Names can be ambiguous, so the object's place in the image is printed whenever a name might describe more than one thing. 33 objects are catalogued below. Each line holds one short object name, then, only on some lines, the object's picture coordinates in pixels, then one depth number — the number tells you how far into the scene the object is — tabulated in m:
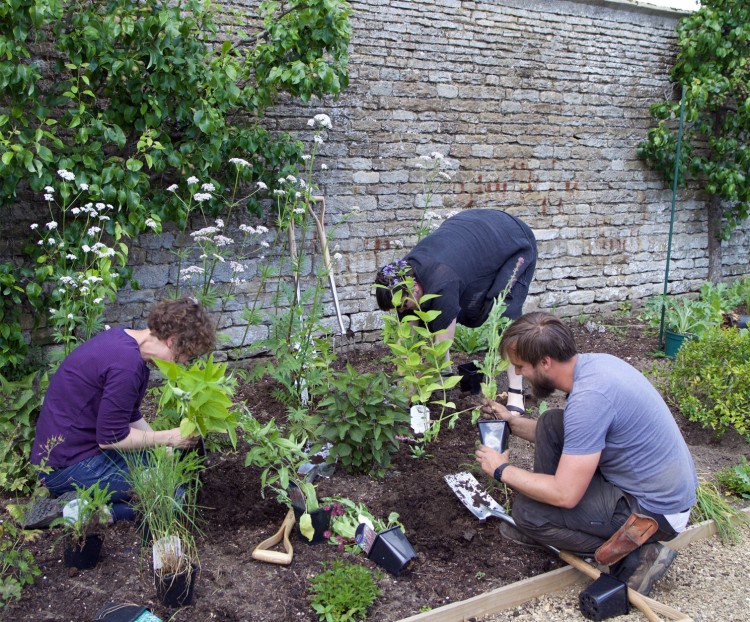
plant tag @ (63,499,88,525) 2.81
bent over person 4.04
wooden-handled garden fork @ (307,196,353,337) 5.44
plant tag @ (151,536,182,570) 2.67
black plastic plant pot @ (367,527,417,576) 3.01
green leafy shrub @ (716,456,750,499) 3.96
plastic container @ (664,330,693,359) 6.46
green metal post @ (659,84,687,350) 6.50
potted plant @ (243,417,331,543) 3.04
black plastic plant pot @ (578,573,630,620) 2.86
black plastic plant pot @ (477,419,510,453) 3.37
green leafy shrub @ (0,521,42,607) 2.54
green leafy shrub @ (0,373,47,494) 3.49
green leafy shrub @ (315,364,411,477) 3.56
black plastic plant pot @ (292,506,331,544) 3.19
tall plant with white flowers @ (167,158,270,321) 4.91
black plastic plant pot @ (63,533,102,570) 2.87
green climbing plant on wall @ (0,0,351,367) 4.38
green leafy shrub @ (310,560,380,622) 2.72
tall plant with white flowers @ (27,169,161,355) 3.99
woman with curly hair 3.08
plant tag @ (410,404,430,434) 4.15
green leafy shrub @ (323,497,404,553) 3.21
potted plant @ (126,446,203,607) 2.68
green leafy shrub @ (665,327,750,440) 4.44
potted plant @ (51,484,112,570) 2.80
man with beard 2.85
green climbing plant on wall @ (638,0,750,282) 7.62
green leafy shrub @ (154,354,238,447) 2.58
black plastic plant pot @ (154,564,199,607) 2.66
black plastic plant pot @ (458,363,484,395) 4.97
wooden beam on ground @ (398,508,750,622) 2.80
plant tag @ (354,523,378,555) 3.08
